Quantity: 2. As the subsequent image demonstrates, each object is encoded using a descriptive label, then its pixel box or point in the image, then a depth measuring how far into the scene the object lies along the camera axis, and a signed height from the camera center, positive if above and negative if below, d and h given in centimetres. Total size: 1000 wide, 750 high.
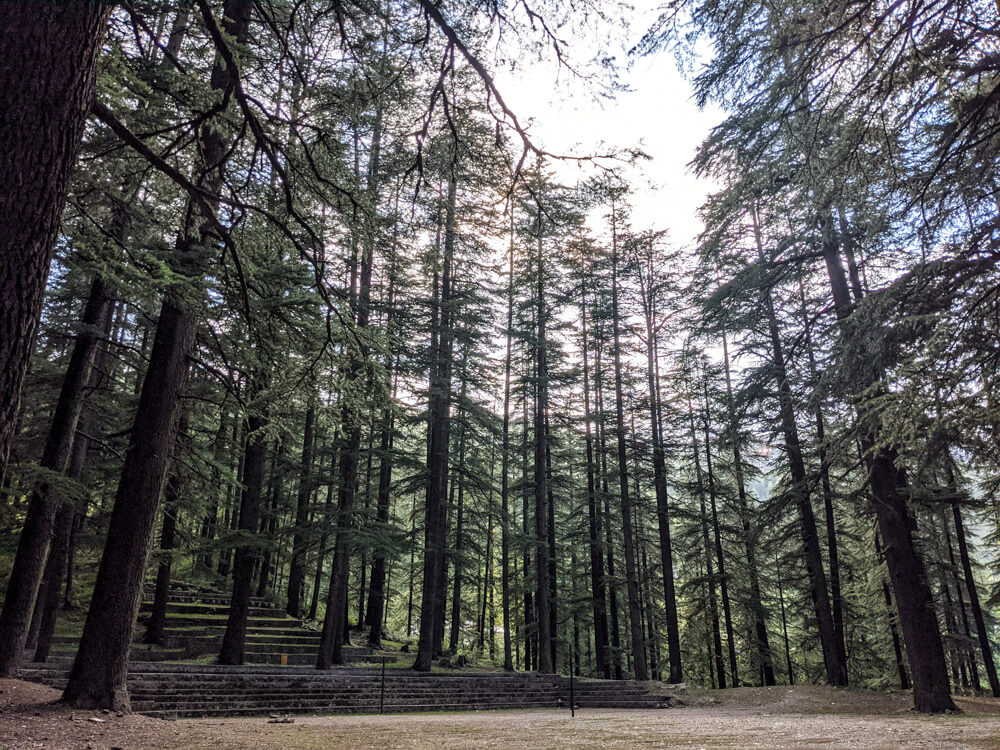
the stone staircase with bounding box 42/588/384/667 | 1559 -172
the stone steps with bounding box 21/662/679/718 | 1044 -237
